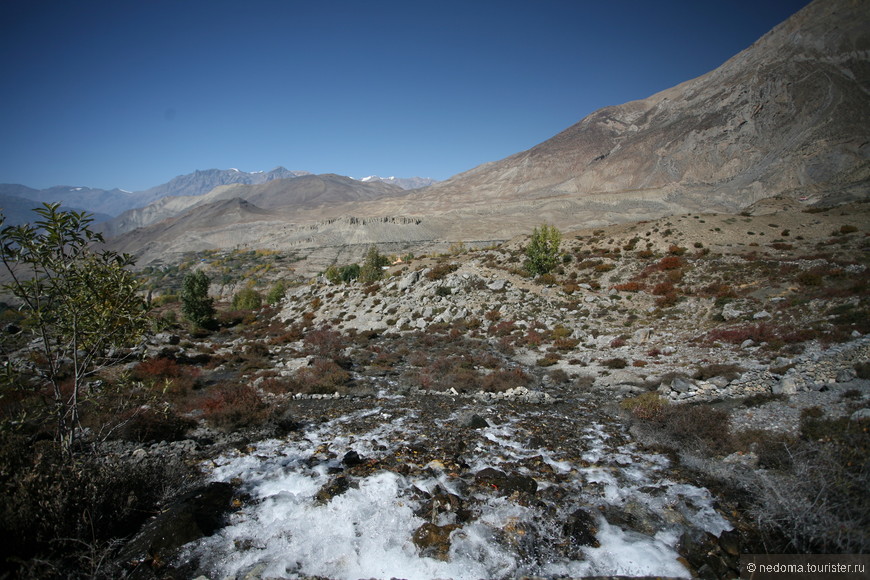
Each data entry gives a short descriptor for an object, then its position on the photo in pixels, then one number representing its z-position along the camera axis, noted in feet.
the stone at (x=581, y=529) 20.54
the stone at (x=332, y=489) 24.00
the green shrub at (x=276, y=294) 161.33
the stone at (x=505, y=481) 25.03
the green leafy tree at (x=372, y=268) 135.37
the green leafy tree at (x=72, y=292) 18.29
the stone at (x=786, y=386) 33.99
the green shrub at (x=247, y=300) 158.75
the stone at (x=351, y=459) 28.76
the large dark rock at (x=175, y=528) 18.11
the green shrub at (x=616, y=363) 53.42
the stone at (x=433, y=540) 19.70
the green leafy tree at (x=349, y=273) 152.76
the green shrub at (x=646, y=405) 35.59
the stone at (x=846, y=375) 32.96
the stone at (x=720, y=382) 39.91
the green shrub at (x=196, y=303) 116.37
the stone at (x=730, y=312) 64.23
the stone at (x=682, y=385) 40.52
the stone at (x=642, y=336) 62.59
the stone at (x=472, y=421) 36.29
